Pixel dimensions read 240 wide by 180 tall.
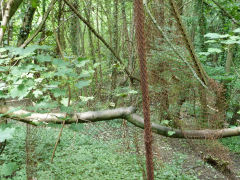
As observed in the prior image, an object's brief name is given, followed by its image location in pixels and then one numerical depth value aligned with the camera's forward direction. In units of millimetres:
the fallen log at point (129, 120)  1444
